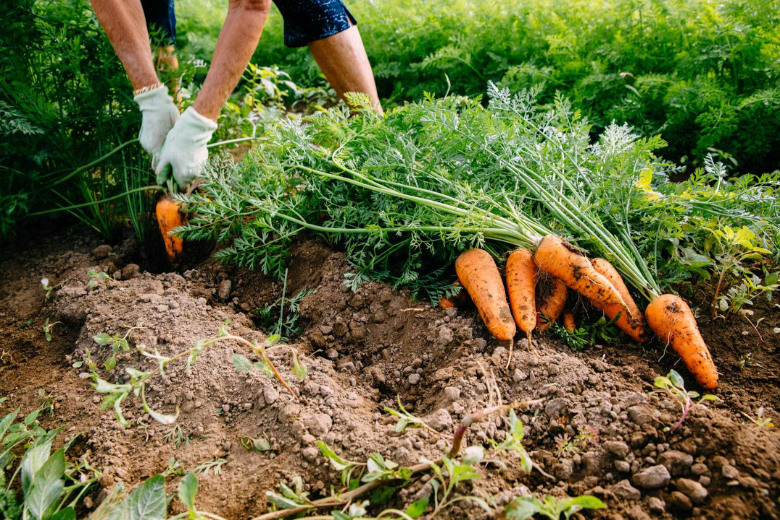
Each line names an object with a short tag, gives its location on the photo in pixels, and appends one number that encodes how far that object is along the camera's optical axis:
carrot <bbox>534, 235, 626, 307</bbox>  1.82
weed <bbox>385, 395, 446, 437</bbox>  1.29
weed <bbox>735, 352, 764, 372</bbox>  1.72
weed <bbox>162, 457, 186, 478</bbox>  1.48
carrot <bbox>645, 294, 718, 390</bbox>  1.65
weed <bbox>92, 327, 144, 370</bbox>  1.61
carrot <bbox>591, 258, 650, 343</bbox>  1.84
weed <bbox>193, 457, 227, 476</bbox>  1.47
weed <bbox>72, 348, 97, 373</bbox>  1.84
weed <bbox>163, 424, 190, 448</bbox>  1.59
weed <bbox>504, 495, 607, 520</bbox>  1.13
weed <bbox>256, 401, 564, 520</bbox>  1.19
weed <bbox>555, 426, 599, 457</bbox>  1.42
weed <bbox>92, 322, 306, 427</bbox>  1.24
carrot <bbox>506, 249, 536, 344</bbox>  1.84
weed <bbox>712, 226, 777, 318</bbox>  1.79
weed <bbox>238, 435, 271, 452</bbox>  1.52
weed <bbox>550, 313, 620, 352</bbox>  1.83
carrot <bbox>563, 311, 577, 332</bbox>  1.93
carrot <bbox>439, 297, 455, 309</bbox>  2.01
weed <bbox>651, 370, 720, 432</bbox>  1.40
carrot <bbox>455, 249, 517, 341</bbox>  1.79
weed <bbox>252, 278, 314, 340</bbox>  2.07
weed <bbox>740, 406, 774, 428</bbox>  1.36
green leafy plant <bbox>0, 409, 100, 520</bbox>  1.39
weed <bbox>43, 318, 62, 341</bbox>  2.12
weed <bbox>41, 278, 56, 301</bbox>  2.31
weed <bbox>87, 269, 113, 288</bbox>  2.18
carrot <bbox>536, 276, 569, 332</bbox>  1.95
